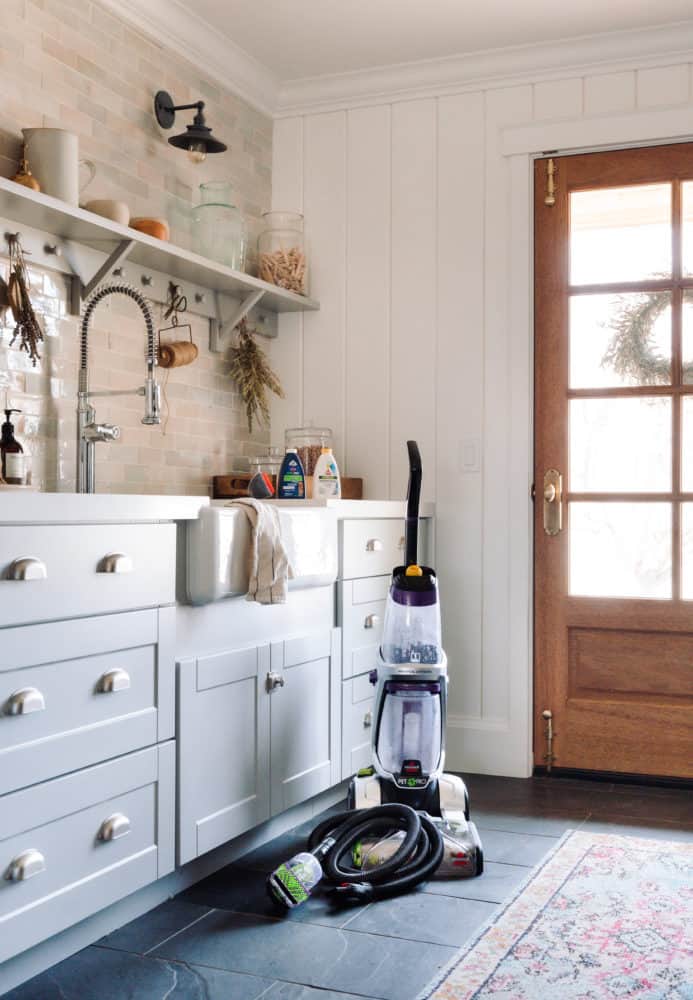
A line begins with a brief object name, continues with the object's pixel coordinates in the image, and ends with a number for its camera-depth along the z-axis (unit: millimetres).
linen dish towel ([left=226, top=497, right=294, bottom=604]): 2619
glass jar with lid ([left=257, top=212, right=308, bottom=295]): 3922
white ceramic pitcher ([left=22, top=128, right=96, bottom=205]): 2732
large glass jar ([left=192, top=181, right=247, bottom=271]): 3551
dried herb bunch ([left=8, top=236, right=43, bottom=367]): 2701
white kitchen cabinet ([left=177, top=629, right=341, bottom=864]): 2463
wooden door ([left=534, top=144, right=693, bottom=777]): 3582
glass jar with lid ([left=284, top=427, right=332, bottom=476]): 3969
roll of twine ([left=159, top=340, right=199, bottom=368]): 3377
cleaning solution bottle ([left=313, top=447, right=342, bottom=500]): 3516
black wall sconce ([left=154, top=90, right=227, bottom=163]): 3340
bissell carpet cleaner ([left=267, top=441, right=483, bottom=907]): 2643
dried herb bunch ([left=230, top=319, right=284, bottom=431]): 3838
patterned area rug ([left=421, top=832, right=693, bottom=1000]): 2029
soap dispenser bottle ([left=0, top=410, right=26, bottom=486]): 2547
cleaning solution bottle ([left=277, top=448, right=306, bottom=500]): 3398
